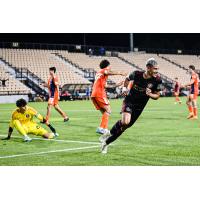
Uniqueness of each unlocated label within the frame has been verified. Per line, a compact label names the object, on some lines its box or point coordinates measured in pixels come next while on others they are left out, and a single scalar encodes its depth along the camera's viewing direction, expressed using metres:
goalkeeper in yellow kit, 10.38
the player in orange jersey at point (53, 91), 14.60
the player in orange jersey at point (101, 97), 11.20
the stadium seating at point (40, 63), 36.22
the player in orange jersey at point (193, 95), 16.19
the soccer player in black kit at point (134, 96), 8.29
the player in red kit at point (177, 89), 28.97
